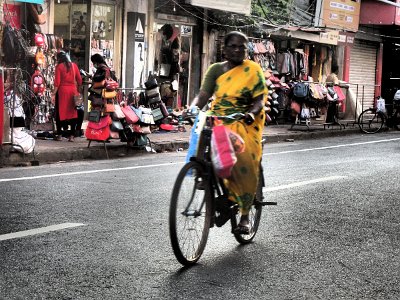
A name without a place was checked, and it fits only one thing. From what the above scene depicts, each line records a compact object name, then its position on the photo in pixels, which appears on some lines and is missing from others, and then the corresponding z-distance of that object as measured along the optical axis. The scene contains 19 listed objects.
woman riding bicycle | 6.54
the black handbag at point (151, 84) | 15.68
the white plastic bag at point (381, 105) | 24.42
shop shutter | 32.59
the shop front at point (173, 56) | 21.44
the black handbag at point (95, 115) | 14.39
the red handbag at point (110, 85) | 14.35
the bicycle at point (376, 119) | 24.23
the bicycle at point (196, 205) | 5.94
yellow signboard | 28.49
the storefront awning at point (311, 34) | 24.25
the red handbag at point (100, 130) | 14.44
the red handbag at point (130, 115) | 14.65
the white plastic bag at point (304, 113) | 22.00
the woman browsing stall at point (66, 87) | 15.62
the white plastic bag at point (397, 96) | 24.56
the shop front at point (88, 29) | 18.12
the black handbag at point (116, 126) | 14.52
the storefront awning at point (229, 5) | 21.16
